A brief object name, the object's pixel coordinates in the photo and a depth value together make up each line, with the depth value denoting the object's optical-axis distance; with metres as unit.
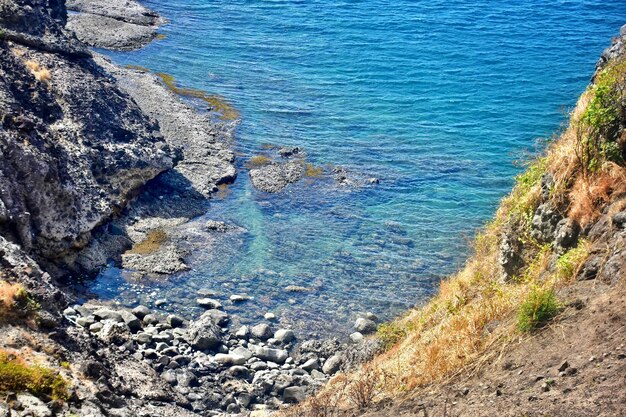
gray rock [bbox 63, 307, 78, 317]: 26.24
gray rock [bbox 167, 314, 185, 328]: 27.90
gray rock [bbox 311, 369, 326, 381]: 24.86
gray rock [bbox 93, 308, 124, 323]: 26.95
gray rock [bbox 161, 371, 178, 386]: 23.94
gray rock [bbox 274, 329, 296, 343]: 27.31
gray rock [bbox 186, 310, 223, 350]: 26.28
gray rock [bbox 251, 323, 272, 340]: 27.48
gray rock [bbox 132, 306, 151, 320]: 28.14
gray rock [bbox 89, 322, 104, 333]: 25.58
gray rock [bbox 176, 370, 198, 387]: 24.09
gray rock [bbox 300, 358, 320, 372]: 25.52
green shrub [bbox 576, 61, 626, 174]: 18.38
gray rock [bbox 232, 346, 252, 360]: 25.94
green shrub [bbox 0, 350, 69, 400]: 15.62
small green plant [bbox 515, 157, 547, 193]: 22.28
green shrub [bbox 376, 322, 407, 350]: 24.16
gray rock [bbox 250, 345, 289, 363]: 26.06
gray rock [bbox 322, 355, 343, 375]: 25.27
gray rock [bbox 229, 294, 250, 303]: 29.91
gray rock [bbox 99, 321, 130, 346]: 25.19
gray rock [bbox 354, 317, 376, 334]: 27.92
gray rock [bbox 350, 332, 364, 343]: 27.31
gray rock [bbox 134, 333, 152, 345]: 26.03
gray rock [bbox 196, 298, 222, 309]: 29.34
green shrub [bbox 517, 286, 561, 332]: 15.73
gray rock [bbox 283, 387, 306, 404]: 23.20
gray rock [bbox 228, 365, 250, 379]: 24.92
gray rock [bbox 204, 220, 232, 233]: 35.44
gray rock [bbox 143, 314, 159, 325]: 27.67
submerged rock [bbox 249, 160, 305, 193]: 40.34
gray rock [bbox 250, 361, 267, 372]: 25.32
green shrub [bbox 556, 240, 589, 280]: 17.16
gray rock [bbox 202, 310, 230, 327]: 28.11
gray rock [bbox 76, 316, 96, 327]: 25.92
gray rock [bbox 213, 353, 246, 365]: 25.56
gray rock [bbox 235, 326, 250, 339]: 27.42
